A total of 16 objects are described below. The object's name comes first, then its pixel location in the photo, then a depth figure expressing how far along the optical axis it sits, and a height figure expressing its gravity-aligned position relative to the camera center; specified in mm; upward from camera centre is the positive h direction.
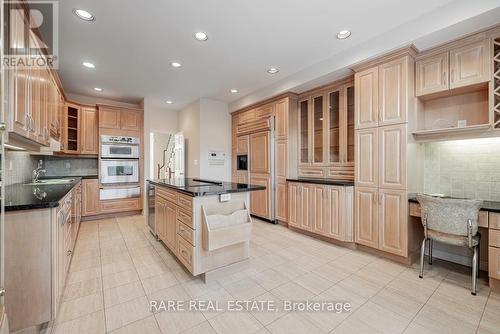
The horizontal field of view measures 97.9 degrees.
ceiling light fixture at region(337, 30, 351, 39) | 2556 +1602
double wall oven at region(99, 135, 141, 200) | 4586 +25
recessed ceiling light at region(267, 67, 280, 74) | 3590 +1644
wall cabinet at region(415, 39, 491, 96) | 2219 +1087
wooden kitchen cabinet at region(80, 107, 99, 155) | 4578 +771
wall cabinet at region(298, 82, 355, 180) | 3438 +611
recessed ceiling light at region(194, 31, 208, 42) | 2572 +1594
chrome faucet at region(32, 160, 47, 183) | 3479 -60
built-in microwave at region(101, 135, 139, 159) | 4613 +462
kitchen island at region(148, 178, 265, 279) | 2146 -588
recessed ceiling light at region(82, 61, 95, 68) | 3298 +1603
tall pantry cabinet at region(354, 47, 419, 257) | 2553 +217
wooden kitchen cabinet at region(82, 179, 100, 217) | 4426 -597
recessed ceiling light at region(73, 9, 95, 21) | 2178 +1574
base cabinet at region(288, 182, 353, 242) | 3072 -644
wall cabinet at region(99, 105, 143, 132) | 4656 +1114
